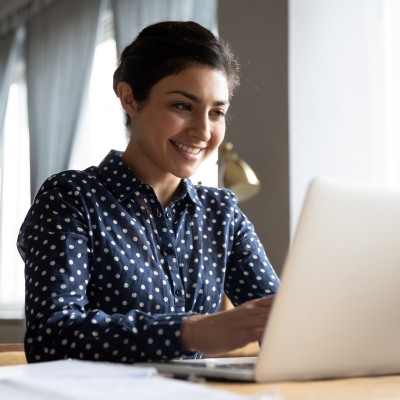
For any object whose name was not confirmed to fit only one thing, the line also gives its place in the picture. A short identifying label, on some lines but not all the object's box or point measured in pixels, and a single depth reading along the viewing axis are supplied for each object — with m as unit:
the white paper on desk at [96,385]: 0.59
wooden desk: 0.71
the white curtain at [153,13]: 3.56
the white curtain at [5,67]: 5.27
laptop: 0.75
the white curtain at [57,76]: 4.54
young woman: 1.21
